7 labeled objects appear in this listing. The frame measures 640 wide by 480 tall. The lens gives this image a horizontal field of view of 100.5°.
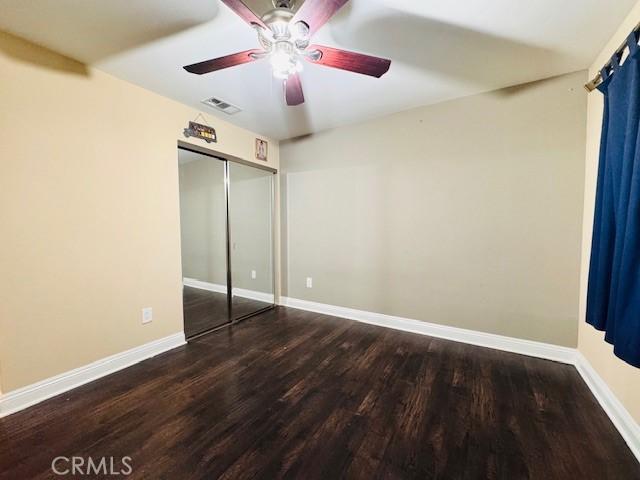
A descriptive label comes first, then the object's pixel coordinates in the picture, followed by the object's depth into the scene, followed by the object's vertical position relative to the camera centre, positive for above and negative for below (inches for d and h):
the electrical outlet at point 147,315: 94.7 -33.1
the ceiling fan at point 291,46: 48.3 +38.0
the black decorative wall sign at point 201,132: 106.8 +37.8
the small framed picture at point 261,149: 139.2 +39.3
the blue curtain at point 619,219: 49.1 +1.2
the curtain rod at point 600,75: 57.6 +39.0
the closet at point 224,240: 136.6 -9.3
